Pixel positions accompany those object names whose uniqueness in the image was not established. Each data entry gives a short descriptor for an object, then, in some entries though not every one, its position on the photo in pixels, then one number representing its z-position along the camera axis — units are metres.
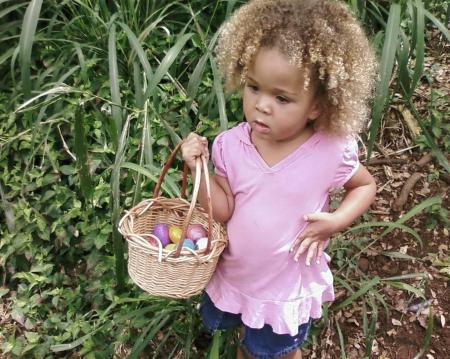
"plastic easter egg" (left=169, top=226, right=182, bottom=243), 1.64
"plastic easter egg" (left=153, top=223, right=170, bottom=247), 1.64
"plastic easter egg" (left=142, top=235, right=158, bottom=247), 1.57
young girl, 1.33
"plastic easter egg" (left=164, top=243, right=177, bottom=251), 1.53
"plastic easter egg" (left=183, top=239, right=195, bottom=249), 1.58
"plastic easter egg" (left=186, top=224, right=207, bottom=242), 1.63
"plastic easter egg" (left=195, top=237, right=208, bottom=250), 1.56
